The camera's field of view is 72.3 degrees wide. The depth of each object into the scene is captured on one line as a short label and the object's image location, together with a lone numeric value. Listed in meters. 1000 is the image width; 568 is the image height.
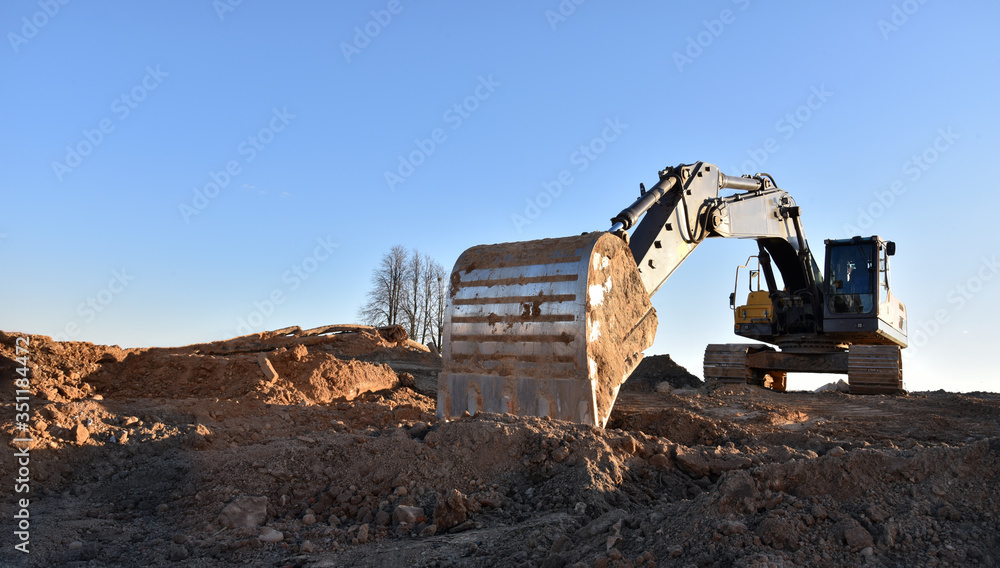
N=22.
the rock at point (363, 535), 3.64
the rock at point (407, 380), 11.93
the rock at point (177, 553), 3.53
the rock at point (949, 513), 2.83
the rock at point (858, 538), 2.65
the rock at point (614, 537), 2.90
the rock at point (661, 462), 4.61
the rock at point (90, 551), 3.59
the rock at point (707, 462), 4.61
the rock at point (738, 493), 3.04
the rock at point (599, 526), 3.13
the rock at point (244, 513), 3.92
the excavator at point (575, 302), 5.91
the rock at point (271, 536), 3.70
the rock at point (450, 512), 3.77
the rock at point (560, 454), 4.40
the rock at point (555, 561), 2.93
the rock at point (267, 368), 9.71
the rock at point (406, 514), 3.80
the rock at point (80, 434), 5.63
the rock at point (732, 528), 2.80
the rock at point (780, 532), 2.71
